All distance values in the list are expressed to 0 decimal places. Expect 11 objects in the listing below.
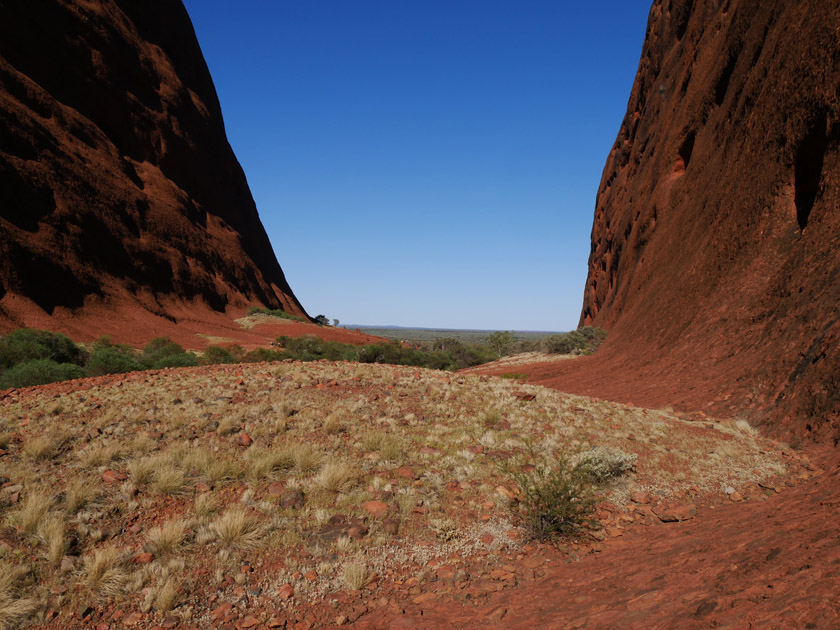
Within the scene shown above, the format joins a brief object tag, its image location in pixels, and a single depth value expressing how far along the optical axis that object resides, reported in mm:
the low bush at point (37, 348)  15766
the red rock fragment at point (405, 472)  6145
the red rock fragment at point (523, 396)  10250
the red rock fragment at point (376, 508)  5229
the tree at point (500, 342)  56281
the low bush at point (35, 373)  12422
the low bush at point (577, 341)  29953
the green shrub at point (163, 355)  17781
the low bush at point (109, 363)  15312
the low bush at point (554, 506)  5070
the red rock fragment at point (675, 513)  5314
